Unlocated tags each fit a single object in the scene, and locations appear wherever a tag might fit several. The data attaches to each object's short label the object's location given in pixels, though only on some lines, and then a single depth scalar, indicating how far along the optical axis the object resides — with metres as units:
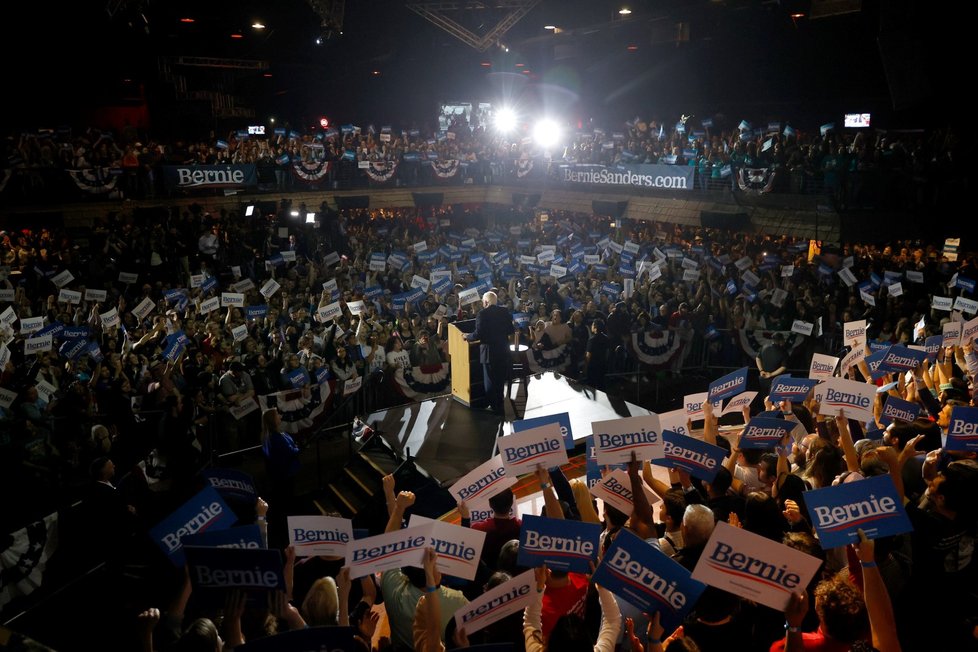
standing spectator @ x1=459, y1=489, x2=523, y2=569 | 4.84
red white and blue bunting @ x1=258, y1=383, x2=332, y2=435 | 10.36
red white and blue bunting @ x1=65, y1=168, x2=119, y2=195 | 19.12
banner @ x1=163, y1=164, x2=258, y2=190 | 20.08
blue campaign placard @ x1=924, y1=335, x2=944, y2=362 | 8.71
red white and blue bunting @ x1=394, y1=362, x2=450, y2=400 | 11.41
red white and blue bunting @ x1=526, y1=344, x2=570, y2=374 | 12.16
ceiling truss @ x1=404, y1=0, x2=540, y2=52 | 21.95
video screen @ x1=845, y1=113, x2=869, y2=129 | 24.91
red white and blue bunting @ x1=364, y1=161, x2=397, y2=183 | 25.08
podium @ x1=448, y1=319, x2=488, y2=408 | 10.09
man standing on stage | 9.17
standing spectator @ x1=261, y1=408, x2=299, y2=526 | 7.46
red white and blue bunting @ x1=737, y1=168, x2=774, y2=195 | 19.00
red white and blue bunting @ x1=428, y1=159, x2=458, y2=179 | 26.70
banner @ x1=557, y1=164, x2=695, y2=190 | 21.59
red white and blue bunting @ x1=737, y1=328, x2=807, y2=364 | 12.92
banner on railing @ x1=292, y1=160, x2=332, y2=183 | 23.20
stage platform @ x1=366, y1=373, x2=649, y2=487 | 8.84
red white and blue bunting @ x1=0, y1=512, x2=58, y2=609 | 5.86
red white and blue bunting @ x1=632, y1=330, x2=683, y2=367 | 13.20
